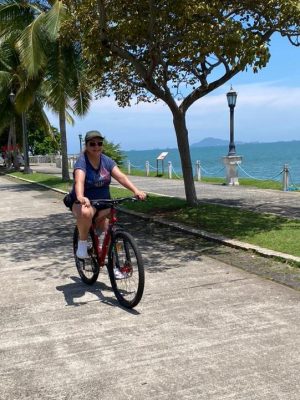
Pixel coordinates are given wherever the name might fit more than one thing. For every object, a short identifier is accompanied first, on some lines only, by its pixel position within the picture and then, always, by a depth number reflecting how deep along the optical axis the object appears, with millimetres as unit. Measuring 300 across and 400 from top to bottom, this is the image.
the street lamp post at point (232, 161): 19891
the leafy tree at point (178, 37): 8648
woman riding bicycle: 5660
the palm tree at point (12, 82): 22250
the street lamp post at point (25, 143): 34125
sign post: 28686
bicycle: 5246
